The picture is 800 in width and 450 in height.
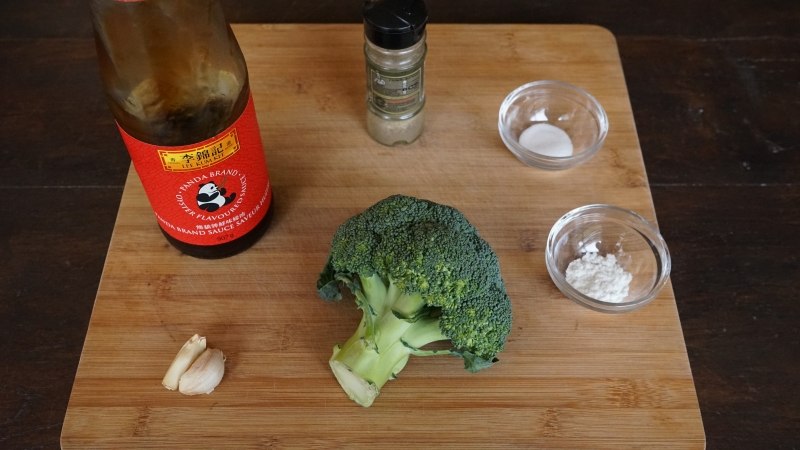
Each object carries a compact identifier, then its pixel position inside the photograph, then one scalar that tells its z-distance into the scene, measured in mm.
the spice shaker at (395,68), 907
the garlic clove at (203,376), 877
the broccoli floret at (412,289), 822
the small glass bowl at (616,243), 996
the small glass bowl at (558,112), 1135
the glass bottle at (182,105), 778
